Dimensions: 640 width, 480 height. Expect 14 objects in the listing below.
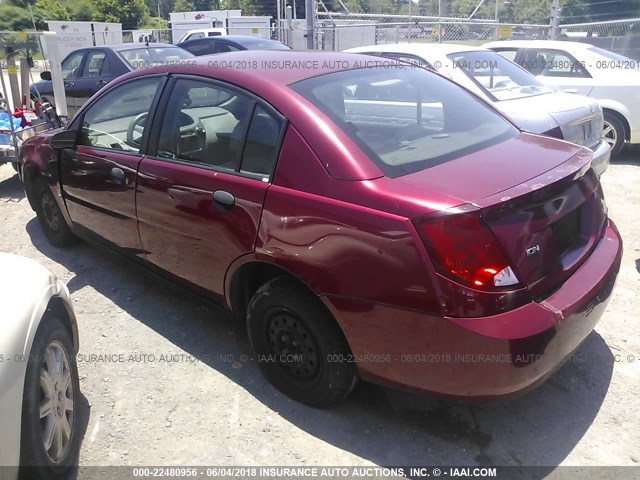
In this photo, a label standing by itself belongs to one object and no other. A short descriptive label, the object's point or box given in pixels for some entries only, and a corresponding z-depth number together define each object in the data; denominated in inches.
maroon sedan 84.1
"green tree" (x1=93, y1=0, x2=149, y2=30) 2053.4
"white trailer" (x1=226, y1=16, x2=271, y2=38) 960.3
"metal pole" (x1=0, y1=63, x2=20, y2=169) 251.8
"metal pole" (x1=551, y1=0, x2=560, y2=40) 483.5
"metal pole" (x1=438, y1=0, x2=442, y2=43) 492.2
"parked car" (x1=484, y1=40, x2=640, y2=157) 283.3
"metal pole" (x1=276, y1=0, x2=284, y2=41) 729.0
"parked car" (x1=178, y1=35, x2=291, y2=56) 434.3
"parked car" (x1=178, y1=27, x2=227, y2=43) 746.7
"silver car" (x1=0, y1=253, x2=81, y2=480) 76.6
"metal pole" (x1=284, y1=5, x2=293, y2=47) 561.9
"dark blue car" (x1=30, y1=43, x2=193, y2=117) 370.0
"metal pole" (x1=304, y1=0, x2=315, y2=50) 391.3
